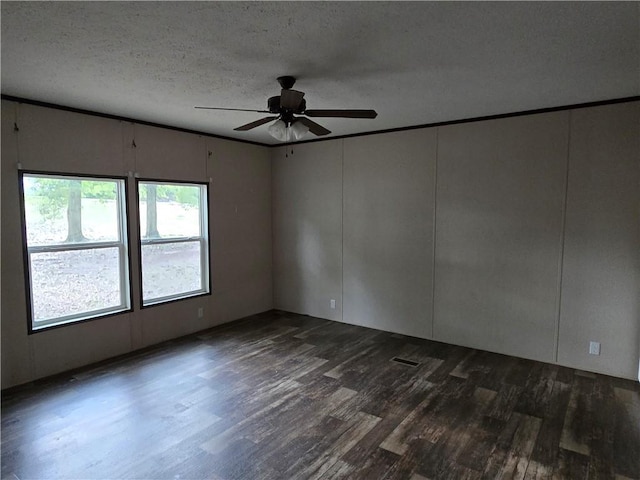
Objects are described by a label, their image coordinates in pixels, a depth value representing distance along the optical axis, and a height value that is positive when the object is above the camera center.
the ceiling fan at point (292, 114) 2.65 +0.73
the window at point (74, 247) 3.56 -0.37
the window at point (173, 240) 4.48 -0.37
